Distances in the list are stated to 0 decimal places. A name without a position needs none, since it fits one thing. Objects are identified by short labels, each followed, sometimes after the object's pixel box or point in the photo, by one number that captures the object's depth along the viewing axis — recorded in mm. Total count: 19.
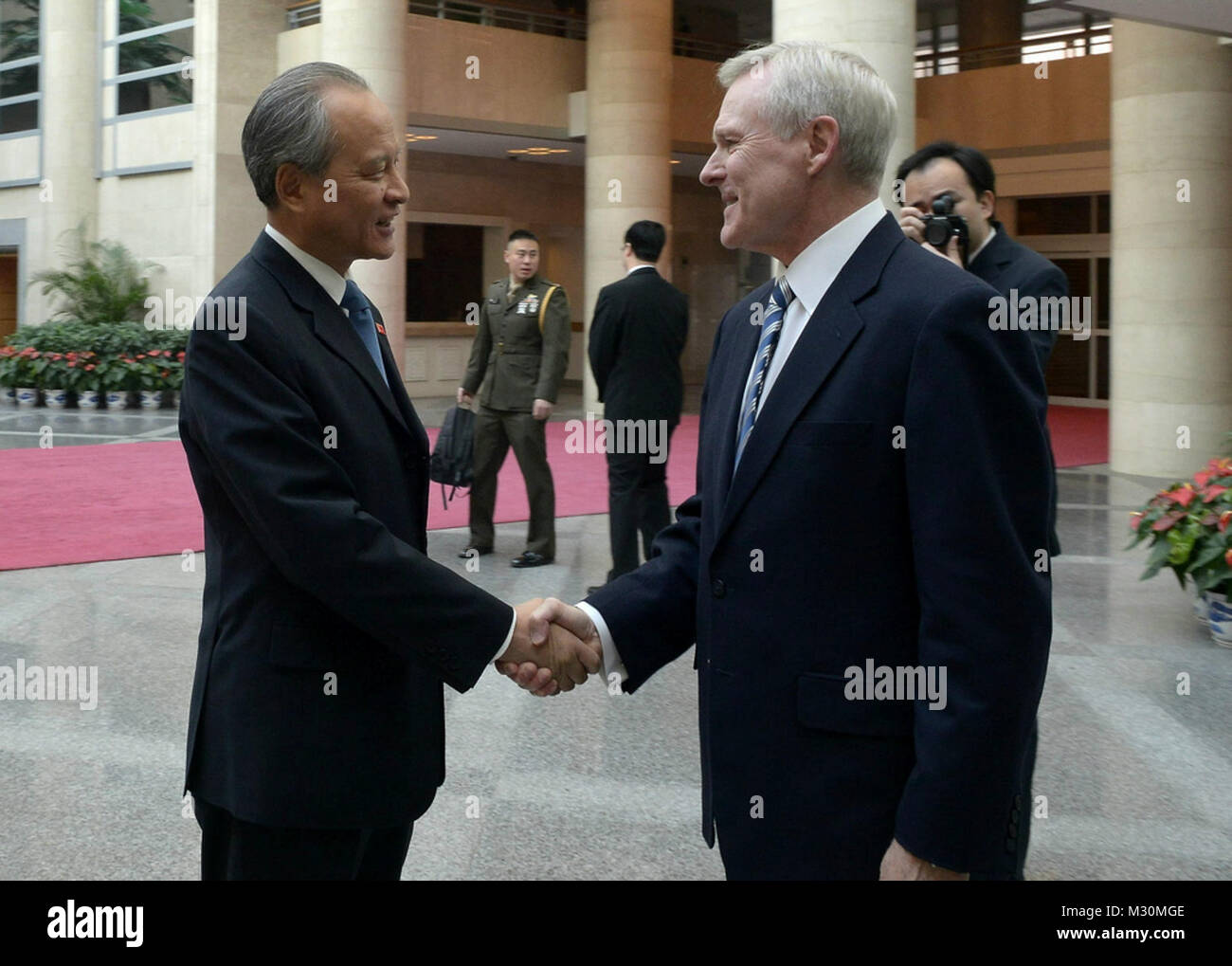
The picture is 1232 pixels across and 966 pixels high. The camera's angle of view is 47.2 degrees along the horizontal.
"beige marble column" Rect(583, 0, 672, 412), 20828
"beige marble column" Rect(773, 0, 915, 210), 12328
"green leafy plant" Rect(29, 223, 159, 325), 23312
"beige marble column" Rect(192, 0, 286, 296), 21828
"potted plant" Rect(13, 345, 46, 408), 21812
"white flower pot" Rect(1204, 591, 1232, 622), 7113
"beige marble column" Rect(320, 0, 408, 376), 18922
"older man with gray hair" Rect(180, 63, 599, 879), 2371
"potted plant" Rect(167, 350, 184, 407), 21484
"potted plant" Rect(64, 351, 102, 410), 21312
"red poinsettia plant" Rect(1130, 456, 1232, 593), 7117
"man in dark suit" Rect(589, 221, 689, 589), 8375
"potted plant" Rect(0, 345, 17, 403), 21969
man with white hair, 2119
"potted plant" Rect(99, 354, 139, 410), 21172
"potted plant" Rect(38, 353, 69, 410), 21469
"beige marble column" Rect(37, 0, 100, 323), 24906
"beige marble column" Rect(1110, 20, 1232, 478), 14008
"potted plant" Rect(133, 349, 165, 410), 21381
